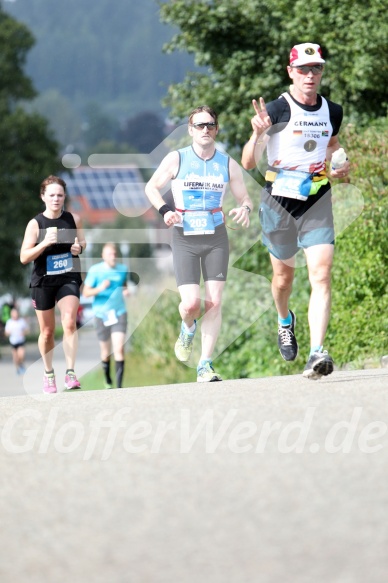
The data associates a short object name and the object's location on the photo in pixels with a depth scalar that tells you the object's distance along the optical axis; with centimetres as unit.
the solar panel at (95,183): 10528
